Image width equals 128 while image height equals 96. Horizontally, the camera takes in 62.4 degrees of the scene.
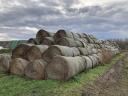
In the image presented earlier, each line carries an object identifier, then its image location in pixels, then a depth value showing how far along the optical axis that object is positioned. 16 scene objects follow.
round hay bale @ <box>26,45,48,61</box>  4.50
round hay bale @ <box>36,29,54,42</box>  5.57
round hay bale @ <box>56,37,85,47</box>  5.19
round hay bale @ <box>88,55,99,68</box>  6.08
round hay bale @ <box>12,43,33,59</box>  4.66
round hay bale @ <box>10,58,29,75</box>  4.31
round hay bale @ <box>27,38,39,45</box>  5.40
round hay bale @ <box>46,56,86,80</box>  3.97
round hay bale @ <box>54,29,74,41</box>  5.54
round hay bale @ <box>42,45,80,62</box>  4.35
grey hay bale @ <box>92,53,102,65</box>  6.90
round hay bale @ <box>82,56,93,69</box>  5.31
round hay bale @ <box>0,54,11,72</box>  4.56
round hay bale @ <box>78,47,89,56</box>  5.56
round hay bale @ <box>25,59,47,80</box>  4.07
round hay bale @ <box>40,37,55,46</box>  5.18
